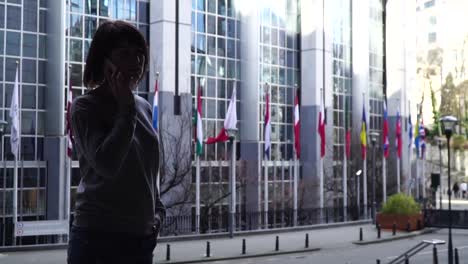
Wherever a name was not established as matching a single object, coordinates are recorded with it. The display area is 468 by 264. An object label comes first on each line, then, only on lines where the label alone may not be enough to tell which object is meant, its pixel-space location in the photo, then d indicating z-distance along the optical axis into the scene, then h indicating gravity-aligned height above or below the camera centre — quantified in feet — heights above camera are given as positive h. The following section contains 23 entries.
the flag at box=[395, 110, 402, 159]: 145.56 +3.46
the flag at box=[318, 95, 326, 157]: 121.19 +3.85
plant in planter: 106.93 -10.83
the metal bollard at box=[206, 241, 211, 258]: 72.74 -11.69
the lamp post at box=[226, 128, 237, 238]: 94.63 -4.53
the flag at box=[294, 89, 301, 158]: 115.65 +3.87
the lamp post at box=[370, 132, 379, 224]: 119.71 +2.44
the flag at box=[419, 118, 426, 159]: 158.81 +3.46
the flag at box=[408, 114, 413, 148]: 155.94 +4.73
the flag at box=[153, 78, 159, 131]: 97.22 +6.96
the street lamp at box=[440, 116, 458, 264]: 70.69 +3.07
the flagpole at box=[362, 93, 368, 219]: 144.49 -11.25
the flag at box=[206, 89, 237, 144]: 102.47 +4.87
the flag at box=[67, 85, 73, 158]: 91.54 -0.04
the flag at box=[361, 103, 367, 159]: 131.92 +3.79
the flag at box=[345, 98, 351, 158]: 193.24 +10.47
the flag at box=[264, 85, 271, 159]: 116.88 +3.49
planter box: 106.83 -11.86
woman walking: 7.91 -0.23
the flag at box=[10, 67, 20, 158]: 88.58 +3.98
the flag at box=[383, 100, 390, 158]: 138.72 +3.34
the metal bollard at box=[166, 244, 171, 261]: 69.14 -11.59
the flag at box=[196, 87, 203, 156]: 105.60 +3.98
